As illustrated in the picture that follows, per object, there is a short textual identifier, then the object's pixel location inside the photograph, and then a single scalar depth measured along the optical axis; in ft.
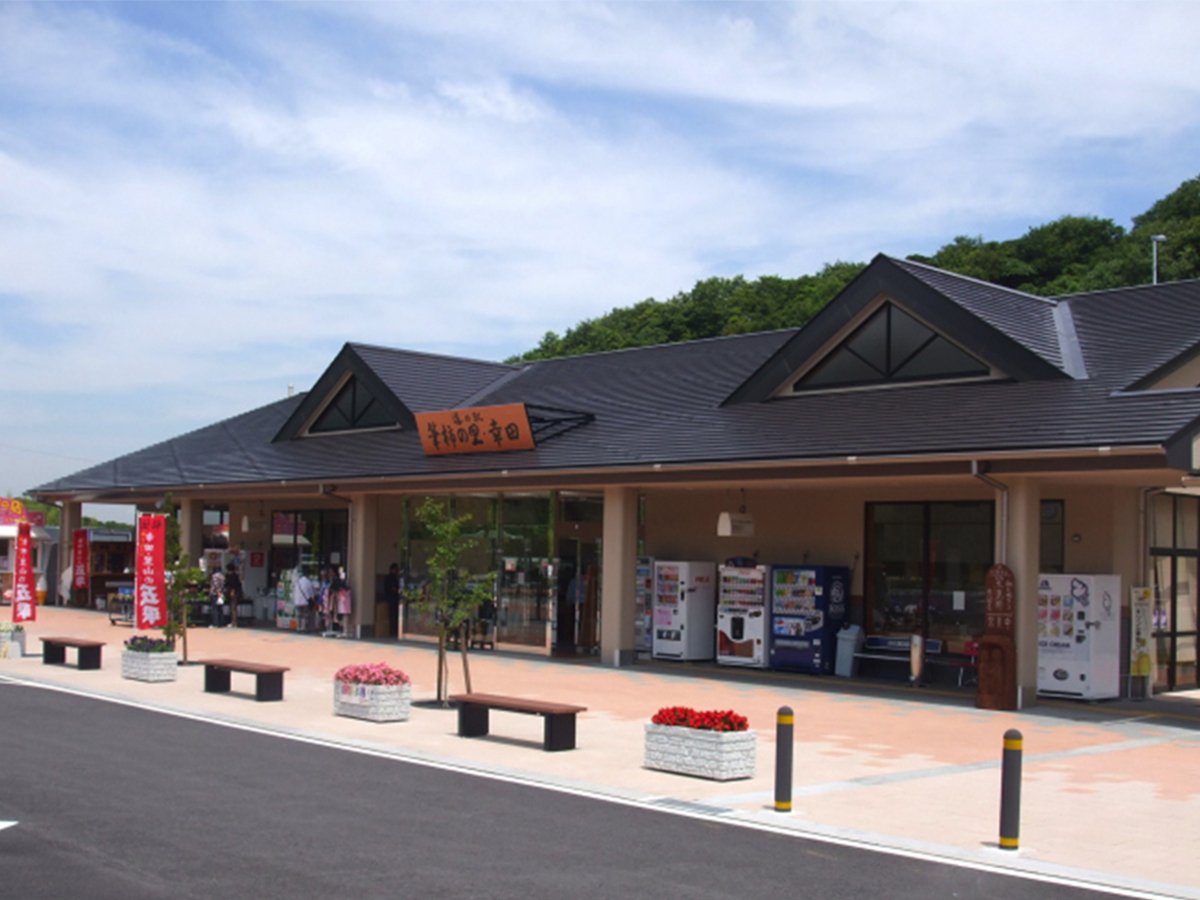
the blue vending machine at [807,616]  70.74
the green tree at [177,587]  67.15
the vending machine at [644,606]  80.12
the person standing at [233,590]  102.47
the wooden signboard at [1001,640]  55.62
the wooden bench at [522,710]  43.32
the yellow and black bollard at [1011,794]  29.43
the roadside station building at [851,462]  56.49
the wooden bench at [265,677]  55.31
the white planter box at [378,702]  49.42
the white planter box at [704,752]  38.27
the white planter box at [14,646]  73.20
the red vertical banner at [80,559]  120.47
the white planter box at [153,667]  61.46
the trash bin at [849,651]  70.08
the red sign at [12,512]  119.34
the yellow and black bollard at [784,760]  33.27
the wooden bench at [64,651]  67.46
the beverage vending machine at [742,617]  73.26
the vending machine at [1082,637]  59.52
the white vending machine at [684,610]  76.43
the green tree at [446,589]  53.52
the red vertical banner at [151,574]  67.41
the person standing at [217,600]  101.19
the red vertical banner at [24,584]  75.36
